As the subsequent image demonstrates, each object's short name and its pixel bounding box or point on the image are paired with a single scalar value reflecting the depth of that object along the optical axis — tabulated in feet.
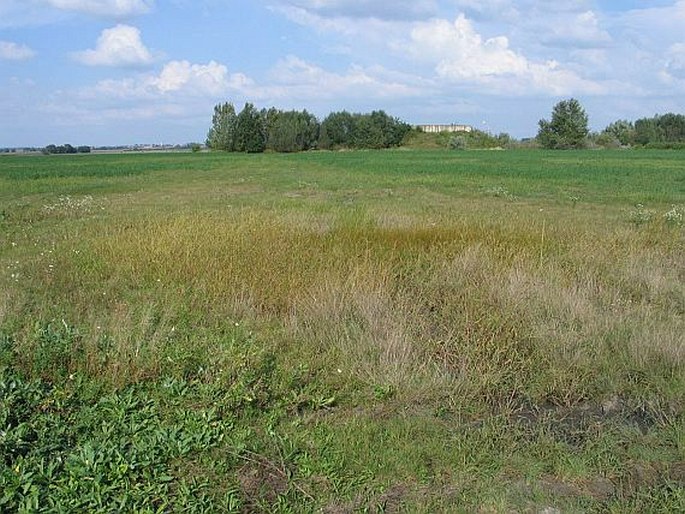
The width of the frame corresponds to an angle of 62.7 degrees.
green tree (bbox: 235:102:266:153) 303.27
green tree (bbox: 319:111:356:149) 341.00
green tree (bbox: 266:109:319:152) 307.99
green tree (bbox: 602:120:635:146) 331.77
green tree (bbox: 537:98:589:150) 299.79
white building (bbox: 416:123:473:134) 378.28
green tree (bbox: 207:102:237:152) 309.22
